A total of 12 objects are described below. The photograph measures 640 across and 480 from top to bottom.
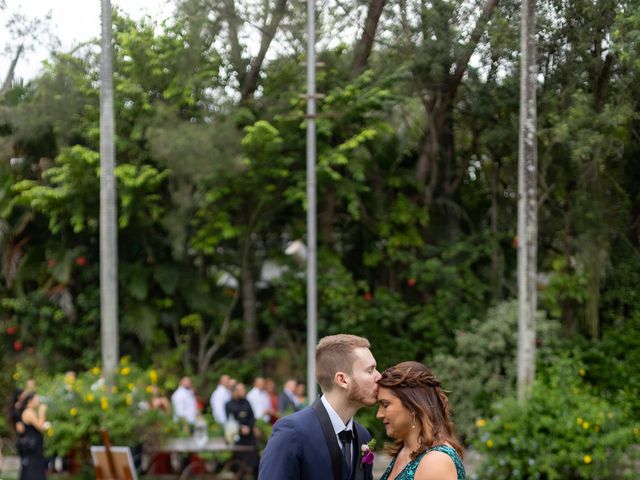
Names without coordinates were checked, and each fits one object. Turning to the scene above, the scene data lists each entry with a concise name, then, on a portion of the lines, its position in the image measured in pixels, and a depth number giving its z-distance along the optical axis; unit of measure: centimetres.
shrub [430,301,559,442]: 2147
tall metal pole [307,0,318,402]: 1862
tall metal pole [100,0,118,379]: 1934
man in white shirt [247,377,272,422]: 1962
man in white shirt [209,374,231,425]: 1950
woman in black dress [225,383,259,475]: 1795
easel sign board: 1536
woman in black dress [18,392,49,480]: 1492
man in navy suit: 455
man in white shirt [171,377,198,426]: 1914
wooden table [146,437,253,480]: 1777
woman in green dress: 461
